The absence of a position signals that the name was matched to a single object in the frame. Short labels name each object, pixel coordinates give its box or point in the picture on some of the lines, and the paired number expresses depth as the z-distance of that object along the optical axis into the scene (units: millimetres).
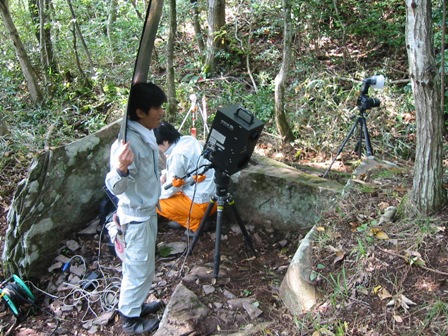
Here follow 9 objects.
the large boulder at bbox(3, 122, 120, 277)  3826
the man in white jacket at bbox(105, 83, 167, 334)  2615
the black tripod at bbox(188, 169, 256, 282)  3307
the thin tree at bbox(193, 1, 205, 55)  8341
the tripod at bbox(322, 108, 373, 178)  4281
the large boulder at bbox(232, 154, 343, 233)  3828
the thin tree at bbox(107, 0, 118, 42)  8562
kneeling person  3793
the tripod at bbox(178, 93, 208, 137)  5230
